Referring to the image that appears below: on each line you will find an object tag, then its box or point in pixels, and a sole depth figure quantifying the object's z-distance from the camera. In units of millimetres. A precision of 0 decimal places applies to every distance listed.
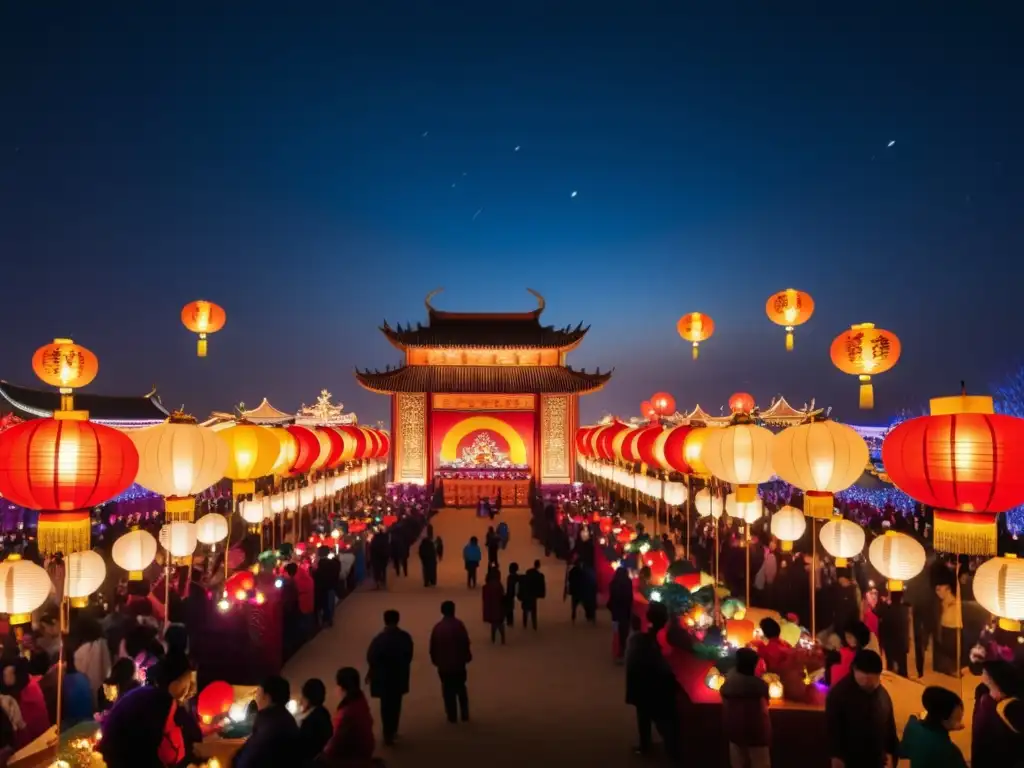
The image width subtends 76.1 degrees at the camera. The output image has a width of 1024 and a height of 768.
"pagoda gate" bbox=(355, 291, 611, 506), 24859
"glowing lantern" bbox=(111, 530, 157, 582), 6438
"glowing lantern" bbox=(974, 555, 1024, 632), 4418
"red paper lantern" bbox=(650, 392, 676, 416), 20922
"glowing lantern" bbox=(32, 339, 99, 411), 7098
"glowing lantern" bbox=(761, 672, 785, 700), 4914
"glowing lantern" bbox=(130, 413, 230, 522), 6164
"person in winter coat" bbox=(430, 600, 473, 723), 5984
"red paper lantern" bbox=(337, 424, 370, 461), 16547
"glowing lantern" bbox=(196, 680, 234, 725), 4430
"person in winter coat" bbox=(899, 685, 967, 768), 3352
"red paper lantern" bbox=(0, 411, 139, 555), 4754
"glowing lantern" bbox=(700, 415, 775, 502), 7195
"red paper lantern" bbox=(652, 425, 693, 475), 10070
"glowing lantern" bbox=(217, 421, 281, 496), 8453
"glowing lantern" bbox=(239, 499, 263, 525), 10664
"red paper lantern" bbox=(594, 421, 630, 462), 17062
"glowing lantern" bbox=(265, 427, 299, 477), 10317
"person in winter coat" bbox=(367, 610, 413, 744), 5555
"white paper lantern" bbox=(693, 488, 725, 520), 10391
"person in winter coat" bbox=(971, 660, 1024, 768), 3543
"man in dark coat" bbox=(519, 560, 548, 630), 9102
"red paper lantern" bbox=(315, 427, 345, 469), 14177
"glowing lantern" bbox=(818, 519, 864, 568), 6371
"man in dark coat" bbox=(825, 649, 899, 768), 3678
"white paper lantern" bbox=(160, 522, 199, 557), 7250
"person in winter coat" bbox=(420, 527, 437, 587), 11945
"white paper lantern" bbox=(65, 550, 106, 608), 5332
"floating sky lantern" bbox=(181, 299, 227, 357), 11836
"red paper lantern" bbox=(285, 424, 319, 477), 11453
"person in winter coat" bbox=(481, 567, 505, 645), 8398
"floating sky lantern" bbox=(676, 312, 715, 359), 13638
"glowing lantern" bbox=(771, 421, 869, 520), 5957
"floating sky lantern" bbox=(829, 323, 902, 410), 7703
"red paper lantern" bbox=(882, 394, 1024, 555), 4477
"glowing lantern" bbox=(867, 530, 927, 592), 5605
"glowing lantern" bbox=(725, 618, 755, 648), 5797
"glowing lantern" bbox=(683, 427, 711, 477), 9461
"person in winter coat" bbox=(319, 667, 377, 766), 4066
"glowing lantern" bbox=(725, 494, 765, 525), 7887
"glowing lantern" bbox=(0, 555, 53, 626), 4496
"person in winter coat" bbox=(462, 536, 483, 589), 11344
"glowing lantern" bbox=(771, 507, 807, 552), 7754
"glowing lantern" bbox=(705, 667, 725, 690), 5156
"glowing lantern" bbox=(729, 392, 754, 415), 18327
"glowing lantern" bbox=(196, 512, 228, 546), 8644
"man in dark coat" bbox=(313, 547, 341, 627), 9234
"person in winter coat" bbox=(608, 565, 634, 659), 7871
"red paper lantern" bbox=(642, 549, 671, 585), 8555
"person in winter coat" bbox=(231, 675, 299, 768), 3385
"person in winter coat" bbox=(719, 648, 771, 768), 4176
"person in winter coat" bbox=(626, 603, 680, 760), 5258
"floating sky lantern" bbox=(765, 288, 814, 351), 10188
